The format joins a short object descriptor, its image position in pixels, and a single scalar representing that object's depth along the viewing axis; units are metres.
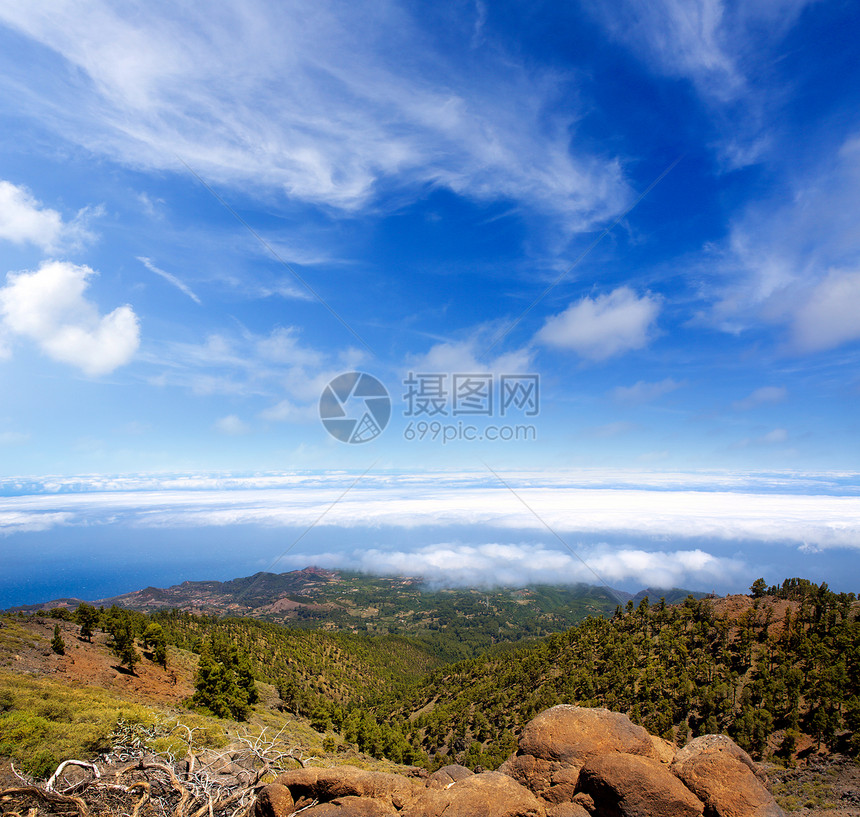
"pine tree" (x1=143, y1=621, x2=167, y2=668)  49.75
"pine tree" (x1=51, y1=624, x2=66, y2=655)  38.66
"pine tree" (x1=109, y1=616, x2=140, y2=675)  41.12
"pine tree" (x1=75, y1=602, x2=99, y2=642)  49.22
